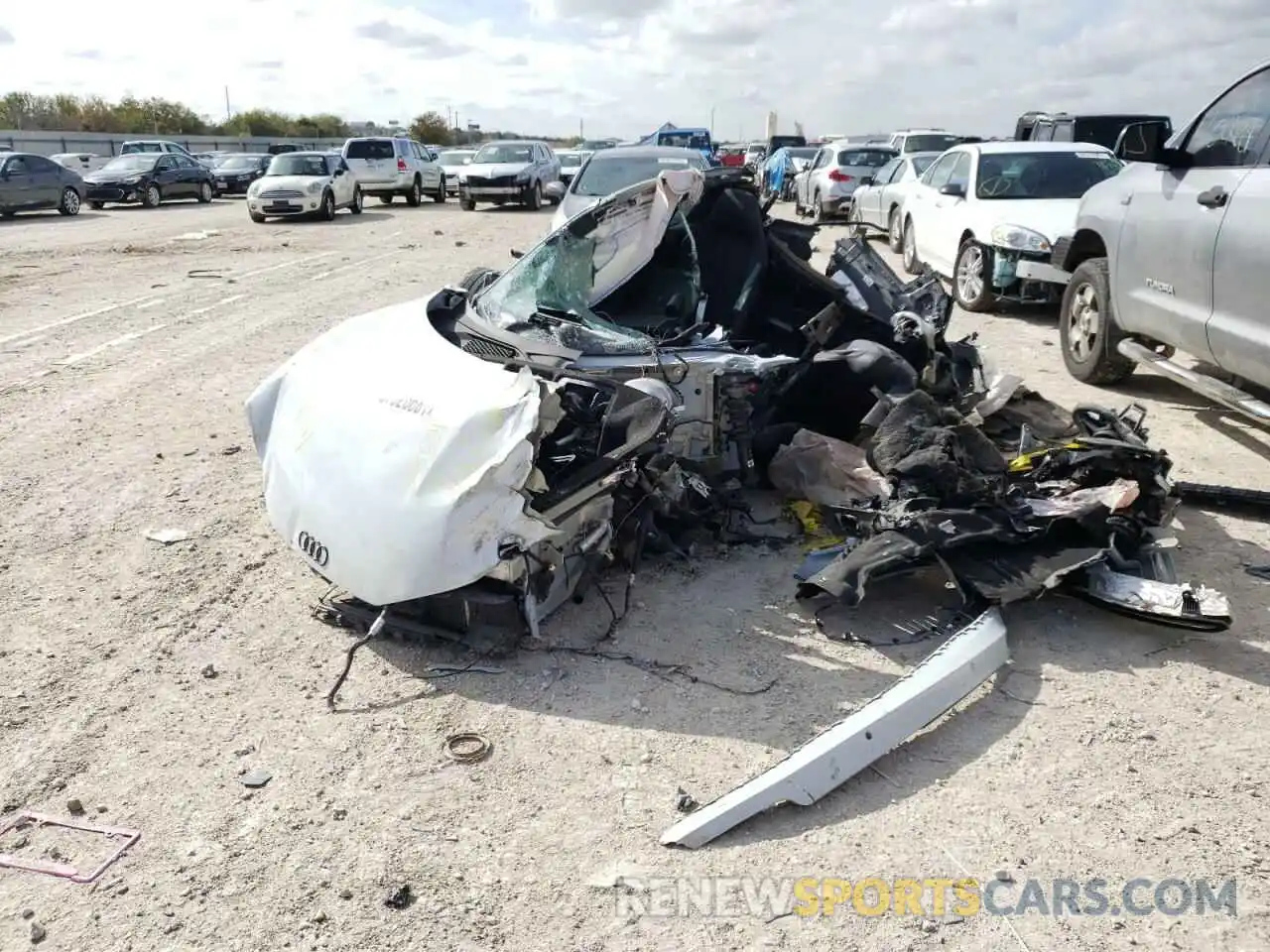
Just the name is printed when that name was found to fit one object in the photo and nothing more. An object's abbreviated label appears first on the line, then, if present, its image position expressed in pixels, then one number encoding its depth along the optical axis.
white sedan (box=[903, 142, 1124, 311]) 9.46
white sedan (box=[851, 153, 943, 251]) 14.14
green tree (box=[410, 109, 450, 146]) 79.06
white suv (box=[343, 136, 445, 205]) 25.94
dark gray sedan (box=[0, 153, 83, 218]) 21.89
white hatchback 21.39
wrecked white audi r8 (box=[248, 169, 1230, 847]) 3.42
